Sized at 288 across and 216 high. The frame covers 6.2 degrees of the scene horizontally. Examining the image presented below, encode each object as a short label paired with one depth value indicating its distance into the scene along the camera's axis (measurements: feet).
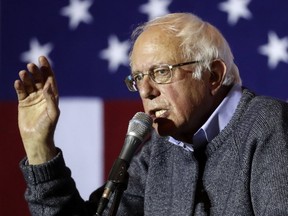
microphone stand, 15.78
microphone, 15.81
